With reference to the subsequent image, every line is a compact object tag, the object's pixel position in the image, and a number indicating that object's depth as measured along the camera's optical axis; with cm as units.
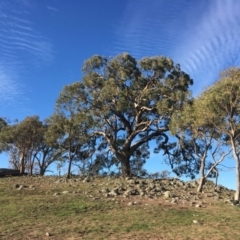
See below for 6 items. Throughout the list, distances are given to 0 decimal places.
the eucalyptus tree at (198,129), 1978
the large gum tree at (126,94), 2673
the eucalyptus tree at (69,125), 2647
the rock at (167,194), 1747
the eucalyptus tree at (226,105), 1805
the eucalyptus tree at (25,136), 3510
